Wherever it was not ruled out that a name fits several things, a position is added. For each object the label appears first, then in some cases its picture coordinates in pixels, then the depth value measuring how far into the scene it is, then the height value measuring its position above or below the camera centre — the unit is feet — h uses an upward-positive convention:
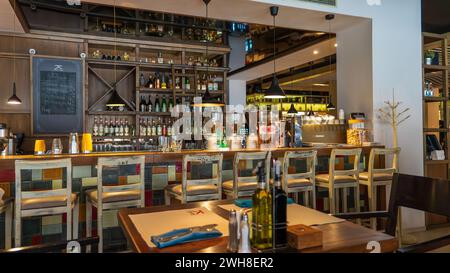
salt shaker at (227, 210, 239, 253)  3.86 -1.08
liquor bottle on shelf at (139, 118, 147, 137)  20.72 +0.76
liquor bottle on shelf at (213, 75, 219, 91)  22.57 +3.82
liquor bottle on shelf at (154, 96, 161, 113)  21.22 +2.23
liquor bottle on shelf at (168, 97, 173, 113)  21.81 +2.49
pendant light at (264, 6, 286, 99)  15.61 +2.29
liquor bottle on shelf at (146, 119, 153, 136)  20.96 +0.76
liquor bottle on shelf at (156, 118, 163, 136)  21.23 +0.71
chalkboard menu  18.72 +2.59
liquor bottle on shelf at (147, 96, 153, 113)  21.11 +2.28
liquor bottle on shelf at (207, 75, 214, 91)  22.48 +3.72
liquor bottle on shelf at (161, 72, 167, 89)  21.40 +3.75
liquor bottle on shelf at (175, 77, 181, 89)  22.08 +3.86
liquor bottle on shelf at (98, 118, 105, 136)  19.96 +0.69
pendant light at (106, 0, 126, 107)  15.58 +1.87
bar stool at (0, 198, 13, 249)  9.96 -2.47
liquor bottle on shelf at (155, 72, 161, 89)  21.29 +3.73
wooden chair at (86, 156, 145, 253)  9.71 -1.54
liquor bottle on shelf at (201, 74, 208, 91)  22.25 +3.91
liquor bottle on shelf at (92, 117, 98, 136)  19.85 +0.69
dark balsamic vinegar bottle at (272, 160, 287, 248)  3.94 -0.83
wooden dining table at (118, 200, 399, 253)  3.96 -1.25
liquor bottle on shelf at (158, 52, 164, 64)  21.30 +5.25
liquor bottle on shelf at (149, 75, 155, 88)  21.23 +3.71
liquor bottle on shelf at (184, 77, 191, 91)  21.86 +3.69
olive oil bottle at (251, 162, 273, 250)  3.98 -0.90
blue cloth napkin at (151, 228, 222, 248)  4.09 -1.21
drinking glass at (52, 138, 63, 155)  12.29 -0.20
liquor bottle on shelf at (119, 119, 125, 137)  20.38 +0.82
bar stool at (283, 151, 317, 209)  12.05 -1.40
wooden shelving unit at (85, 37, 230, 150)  20.04 +4.04
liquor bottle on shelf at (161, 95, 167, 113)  21.39 +2.31
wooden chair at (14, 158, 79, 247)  8.96 -1.57
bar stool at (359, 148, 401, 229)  12.74 -1.42
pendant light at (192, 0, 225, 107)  15.97 +1.86
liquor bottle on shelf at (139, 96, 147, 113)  20.97 +2.14
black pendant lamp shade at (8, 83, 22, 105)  15.37 +1.96
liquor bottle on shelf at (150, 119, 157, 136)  21.06 +0.70
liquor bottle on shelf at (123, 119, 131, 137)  20.51 +0.70
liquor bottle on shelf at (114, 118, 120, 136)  20.24 +0.85
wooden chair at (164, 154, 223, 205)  10.61 -1.49
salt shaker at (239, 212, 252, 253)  3.80 -1.10
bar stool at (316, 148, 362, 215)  12.48 -1.45
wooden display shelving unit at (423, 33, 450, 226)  16.06 +1.27
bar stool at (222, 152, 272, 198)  11.37 -1.45
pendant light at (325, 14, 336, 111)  14.82 +5.45
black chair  5.52 -1.00
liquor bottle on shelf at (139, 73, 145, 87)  21.48 +3.92
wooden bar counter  10.03 -0.48
